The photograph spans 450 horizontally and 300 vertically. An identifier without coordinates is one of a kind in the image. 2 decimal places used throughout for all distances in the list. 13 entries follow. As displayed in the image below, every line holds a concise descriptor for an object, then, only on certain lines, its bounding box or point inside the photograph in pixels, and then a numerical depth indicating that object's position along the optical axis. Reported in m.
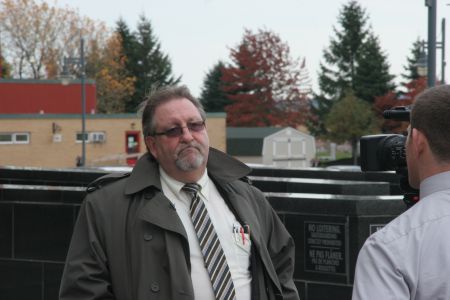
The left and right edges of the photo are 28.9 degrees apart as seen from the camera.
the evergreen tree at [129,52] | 81.06
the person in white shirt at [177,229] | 3.76
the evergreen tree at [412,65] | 79.38
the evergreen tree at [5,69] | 74.04
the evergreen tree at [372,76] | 76.56
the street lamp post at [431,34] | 16.16
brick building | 49.69
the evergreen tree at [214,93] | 85.88
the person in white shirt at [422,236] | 2.30
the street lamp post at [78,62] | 38.03
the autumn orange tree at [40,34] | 65.69
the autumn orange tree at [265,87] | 78.31
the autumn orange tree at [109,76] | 72.00
